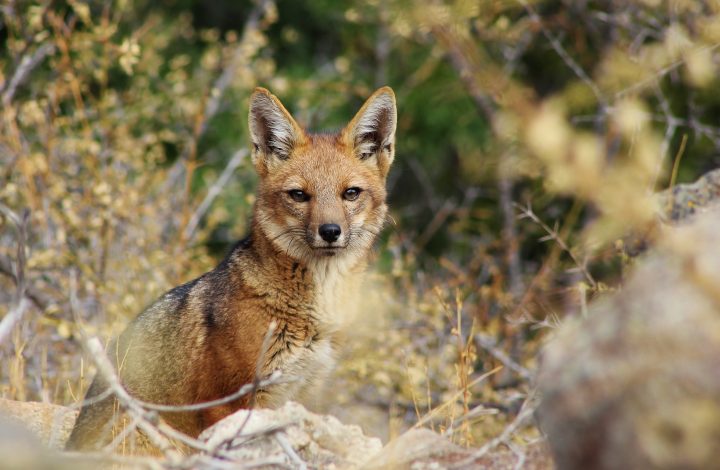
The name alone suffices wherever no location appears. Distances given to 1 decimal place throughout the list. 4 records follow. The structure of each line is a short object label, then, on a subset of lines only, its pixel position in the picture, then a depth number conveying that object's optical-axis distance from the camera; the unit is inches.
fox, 375.6
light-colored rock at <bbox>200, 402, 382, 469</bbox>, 290.2
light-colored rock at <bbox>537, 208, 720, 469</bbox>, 166.9
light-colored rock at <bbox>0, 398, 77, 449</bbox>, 351.6
